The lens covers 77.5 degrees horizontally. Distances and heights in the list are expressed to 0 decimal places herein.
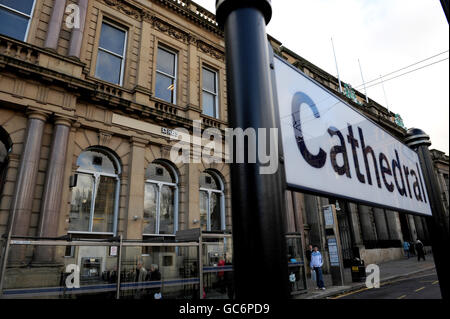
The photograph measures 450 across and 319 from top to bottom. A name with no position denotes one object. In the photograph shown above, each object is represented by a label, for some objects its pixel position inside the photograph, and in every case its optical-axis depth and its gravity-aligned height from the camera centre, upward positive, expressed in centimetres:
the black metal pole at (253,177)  75 +20
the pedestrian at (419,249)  2194 -44
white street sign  107 +44
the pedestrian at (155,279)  834 -79
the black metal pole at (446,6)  117 +95
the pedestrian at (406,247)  2511 -29
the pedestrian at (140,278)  813 -74
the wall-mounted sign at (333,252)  1345 -28
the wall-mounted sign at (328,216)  1418 +149
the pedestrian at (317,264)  1217 -75
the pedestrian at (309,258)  1537 -64
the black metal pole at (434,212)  187 +22
